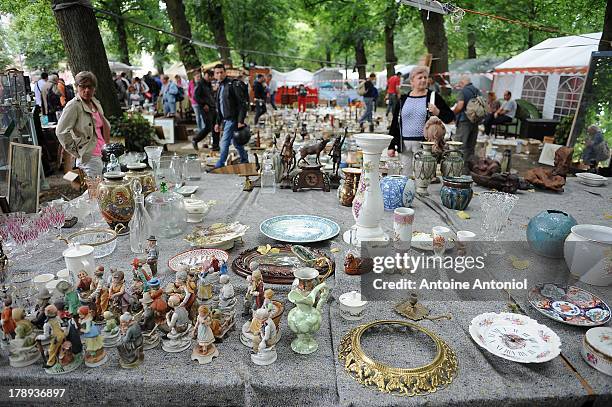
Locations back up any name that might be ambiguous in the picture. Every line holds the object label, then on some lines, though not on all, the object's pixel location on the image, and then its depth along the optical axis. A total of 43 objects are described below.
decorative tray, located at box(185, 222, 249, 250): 2.31
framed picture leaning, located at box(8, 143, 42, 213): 3.05
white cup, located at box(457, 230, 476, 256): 2.21
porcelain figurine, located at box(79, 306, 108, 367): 1.41
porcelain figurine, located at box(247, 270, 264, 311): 1.63
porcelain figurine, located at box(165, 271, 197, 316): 1.58
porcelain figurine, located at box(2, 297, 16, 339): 1.44
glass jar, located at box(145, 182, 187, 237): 2.48
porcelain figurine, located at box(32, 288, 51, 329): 1.49
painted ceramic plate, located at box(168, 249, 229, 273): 2.08
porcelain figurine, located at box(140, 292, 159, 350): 1.51
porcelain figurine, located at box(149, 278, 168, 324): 1.54
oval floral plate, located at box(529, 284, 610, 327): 1.67
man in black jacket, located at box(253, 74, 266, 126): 11.04
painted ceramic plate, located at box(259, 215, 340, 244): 2.45
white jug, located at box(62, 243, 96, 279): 1.81
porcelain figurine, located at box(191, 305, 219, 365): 1.46
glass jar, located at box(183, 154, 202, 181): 4.00
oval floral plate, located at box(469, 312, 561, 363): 1.45
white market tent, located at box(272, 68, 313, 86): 20.00
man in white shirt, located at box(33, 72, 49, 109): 8.74
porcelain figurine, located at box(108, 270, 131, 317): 1.59
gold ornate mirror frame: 1.33
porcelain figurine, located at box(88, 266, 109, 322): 1.63
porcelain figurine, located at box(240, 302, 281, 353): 1.47
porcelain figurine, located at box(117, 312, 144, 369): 1.41
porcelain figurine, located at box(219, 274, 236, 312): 1.62
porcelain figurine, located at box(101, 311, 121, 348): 1.52
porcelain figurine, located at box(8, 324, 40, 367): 1.43
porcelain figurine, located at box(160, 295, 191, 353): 1.50
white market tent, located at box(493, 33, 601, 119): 8.27
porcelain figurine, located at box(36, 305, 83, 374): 1.39
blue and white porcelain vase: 3.04
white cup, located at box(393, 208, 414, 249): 2.17
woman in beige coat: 3.44
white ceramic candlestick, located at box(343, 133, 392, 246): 2.20
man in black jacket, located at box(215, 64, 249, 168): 5.77
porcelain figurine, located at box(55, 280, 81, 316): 1.54
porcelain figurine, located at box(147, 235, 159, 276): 1.92
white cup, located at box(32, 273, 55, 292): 1.84
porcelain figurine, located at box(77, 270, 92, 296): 1.67
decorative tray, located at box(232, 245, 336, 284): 1.99
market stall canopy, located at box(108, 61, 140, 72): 15.07
